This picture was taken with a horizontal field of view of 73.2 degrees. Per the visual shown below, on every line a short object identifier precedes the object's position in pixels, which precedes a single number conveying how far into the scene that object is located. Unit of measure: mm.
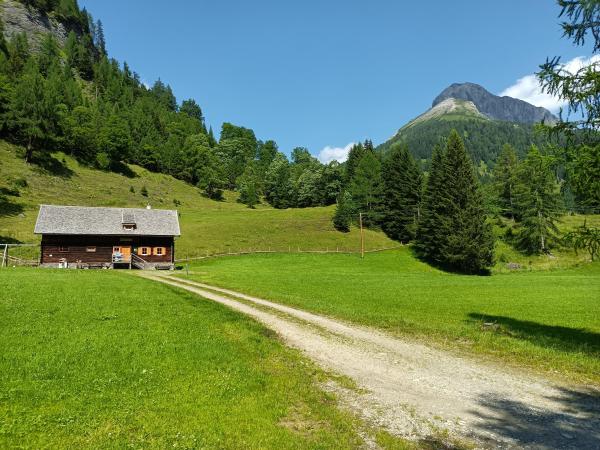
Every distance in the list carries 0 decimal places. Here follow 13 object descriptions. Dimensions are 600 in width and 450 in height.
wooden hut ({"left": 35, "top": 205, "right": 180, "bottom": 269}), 53656
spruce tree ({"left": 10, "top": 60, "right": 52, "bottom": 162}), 95750
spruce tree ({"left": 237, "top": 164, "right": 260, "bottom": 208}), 125156
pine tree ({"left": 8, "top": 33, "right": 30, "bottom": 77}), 131550
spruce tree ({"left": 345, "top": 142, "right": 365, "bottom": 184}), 123125
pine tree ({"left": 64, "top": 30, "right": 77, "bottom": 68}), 177375
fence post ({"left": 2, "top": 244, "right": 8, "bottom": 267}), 45606
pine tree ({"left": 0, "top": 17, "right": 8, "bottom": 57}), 144875
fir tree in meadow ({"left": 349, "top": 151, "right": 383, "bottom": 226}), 91338
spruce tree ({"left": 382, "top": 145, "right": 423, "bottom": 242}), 84312
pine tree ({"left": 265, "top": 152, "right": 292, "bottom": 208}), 132125
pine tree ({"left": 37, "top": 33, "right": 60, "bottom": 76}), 154050
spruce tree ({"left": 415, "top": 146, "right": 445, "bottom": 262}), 66188
